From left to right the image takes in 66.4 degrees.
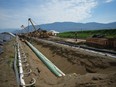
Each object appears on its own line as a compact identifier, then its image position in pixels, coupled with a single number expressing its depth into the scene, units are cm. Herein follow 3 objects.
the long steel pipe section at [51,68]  546
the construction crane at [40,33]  2862
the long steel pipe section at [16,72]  381
